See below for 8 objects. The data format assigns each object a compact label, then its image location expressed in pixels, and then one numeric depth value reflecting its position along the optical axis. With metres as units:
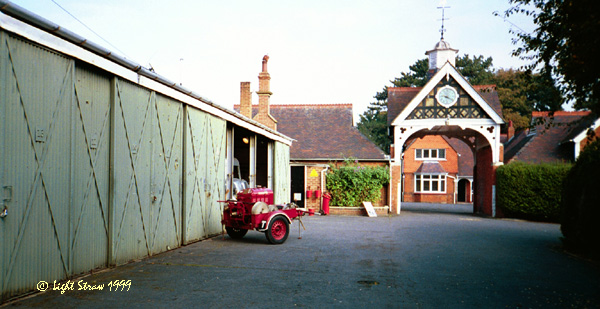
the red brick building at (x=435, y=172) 43.31
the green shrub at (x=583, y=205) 10.12
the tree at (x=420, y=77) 51.97
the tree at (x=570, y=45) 6.31
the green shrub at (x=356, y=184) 23.41
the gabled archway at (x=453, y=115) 24.72
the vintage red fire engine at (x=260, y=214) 10.92
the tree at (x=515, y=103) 44.72
